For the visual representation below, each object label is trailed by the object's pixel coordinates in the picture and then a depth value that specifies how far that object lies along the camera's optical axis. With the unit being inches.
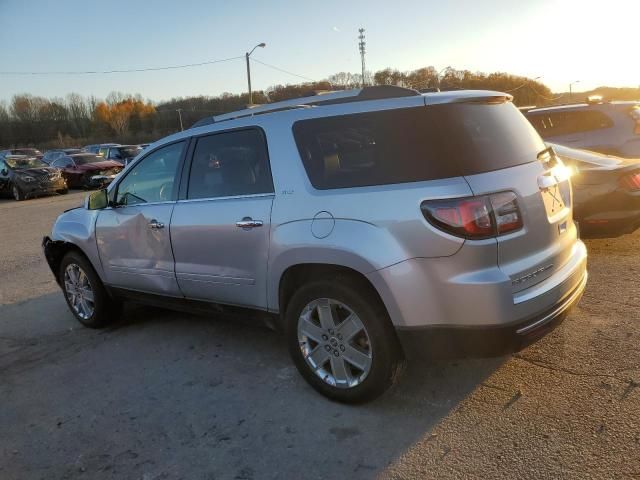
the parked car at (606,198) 214.8
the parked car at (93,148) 1272.0
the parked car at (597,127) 318.0
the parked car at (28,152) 1246.2
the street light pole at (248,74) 1555.9
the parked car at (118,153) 1009.0
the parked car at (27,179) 809.5
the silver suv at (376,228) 107.6
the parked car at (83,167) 911.0
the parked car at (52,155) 1148.5
